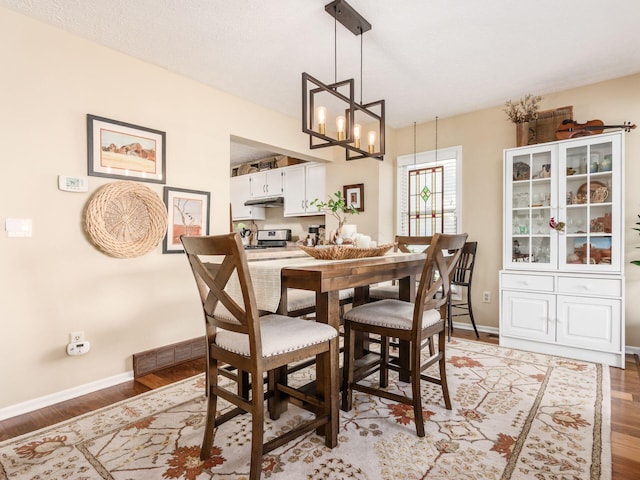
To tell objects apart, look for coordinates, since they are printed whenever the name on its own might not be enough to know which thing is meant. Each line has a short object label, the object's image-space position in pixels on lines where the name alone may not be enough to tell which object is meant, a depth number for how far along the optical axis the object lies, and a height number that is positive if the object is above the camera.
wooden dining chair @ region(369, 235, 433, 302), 2.67 -0.40
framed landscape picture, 2.47 +0.67
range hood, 5.43 +0.58
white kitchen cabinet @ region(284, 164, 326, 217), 4.94 +0.74
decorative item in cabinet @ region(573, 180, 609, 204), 2.99 +0.40
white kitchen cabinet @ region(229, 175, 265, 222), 5.95 +0.66
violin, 3.04 +0.99
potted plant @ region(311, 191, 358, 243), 2.21 +0.18
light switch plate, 2.11 +0.07
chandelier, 2.09 +0.84
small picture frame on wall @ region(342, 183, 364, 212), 4.44 +0.56
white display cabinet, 2.86 -0.11
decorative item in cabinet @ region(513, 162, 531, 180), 3.36 +0.65
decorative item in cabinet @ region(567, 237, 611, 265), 2.96 -0.12
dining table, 1.53 -0.19
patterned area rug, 1.53 -1.03
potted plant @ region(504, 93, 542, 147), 3.40 +1.21
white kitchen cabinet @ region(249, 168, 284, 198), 5.45 +0.89
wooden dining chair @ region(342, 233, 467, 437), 1.77 -0.47
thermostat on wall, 2.32 +0.37
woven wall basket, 2.45 +0.14
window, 4.11 +0.56
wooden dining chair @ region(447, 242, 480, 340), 3.71 -0.44
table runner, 1.59 -0.22
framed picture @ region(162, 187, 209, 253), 2.91 +0.20
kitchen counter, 2.91 -0.14
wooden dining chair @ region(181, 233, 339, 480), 1.37 -0.47
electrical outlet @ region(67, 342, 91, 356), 2.34 -0.76
